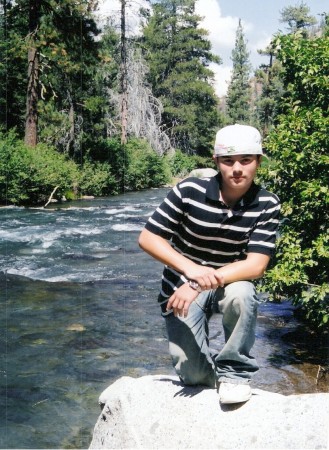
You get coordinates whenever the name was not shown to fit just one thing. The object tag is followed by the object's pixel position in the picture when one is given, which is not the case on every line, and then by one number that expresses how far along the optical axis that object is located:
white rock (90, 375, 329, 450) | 3.06
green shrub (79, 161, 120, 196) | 30.37
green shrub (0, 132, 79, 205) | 23.86
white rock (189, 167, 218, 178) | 42.72
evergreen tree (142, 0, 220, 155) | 58.28
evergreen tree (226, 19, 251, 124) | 75.81
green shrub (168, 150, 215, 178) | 47.53
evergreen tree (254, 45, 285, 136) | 62.91
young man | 3.20
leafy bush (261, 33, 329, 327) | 6.90
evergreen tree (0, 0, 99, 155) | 27.47
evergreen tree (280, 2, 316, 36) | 62.65
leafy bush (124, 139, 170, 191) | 35.44
